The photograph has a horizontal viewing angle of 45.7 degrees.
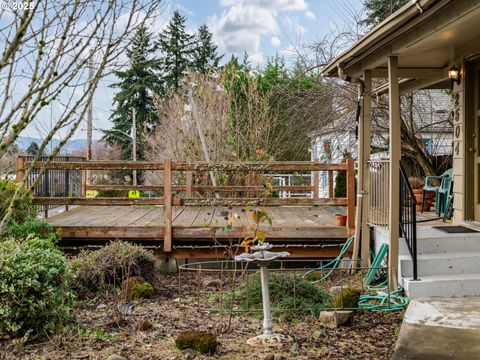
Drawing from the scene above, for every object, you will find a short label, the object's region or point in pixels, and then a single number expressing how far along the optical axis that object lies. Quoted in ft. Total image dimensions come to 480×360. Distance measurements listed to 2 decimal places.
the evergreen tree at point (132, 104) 108.68
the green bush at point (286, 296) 18.34
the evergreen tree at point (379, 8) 48.21
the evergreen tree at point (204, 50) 110.83
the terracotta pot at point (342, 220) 27.86
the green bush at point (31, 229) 24.94
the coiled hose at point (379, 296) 18.80
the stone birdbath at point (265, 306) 15.29
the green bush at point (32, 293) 16.05
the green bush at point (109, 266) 21.97
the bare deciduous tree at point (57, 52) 7.57
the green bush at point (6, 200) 7.54
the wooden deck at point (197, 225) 27.20
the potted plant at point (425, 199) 33.88
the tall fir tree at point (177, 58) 106.63
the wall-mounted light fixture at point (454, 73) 24.71
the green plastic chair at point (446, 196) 26.76
